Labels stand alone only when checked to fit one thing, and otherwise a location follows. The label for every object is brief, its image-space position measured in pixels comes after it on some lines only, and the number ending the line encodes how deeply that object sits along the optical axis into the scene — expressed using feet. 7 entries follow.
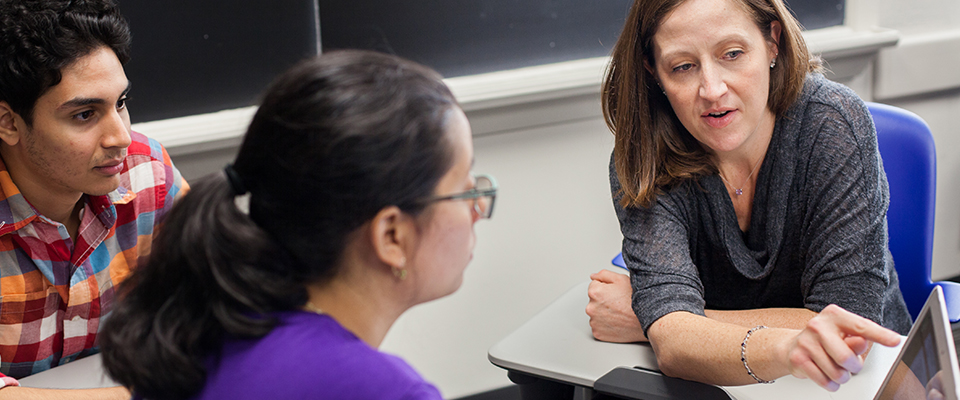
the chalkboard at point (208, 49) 5.73
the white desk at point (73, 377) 4.07
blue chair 5.01
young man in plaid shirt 4.04
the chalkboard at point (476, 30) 6.27
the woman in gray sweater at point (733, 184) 4.13
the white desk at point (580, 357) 3.63
